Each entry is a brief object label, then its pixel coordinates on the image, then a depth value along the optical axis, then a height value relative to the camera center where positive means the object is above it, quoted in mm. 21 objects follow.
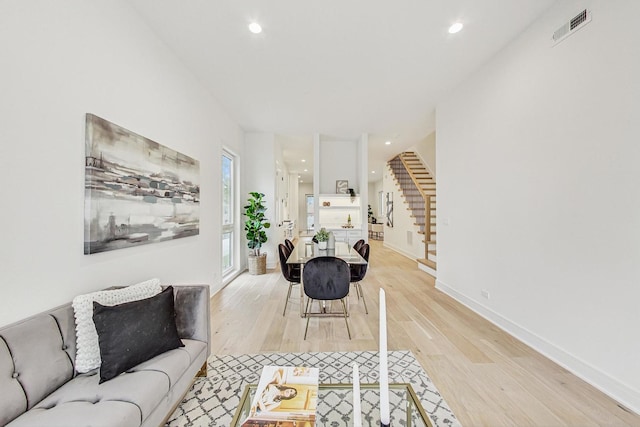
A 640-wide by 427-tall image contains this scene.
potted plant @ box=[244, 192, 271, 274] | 5336 -425
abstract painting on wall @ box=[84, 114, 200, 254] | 1807 +196
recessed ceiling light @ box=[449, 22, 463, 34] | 2479 +1820
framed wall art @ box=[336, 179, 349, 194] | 6574 +698
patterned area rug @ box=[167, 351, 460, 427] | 1671 -1315
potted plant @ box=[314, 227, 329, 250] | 3457 -355
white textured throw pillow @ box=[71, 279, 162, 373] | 1439 -670
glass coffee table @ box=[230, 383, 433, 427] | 1229 -1265
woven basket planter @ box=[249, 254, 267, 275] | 5332 -1079
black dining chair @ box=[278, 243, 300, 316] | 3329 -769
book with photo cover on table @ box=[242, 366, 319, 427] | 1065 -862
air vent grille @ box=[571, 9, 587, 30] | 2033 +1563
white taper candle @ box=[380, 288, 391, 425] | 829 -533
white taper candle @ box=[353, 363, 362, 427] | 834 -629
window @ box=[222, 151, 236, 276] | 4918 -8
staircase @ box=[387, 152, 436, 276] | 5930 +504
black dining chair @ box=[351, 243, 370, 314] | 3374 -808
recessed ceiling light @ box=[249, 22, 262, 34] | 2461 +1801
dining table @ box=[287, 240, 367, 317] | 2948 -531
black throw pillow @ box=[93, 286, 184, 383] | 1408 -718
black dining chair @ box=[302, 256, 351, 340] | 2676 -687
